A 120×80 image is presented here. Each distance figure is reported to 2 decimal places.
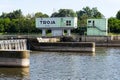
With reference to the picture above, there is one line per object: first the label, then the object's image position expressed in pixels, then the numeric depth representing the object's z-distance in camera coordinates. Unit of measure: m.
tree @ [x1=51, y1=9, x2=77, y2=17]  190.32
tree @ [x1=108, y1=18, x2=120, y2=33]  137.98
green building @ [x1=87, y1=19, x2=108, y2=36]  114.38
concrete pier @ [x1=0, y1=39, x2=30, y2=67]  50.59
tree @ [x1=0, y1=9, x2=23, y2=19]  182.10
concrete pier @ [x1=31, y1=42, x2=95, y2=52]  84.62
